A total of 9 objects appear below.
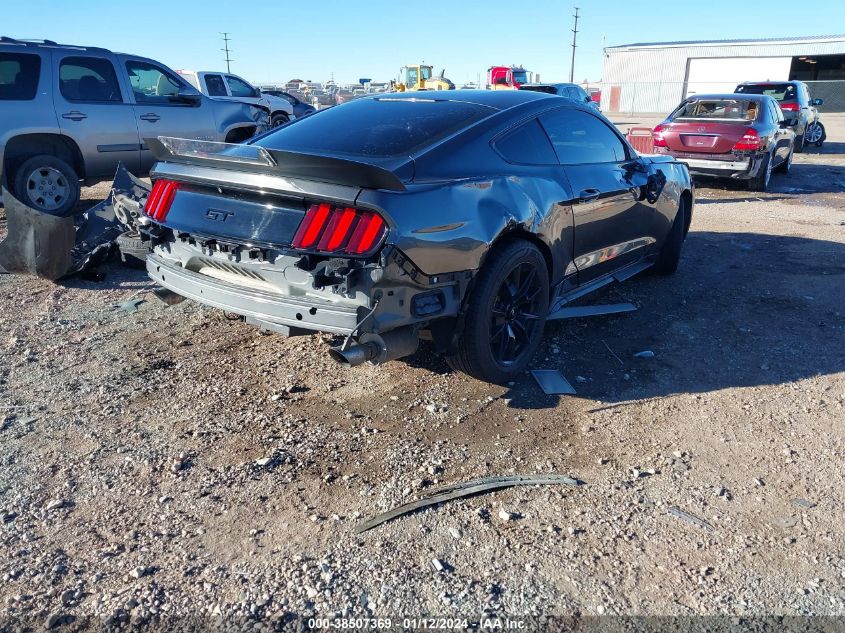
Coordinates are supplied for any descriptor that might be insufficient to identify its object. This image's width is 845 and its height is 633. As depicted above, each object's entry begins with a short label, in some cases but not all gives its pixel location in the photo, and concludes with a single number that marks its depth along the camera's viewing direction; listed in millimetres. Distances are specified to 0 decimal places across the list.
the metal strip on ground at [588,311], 4598
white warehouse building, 42750
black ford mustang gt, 3055
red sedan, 10430
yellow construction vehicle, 29828
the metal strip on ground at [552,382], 3930
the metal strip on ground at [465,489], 2758
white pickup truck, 17953
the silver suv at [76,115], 7512
